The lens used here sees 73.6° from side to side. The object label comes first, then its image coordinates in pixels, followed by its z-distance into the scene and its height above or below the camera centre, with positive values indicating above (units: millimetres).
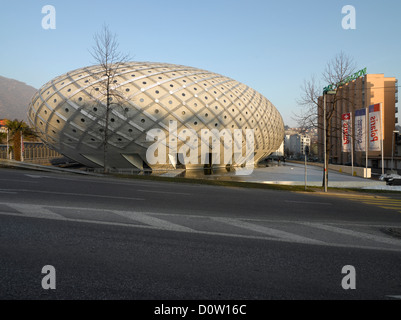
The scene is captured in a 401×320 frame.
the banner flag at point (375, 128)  33906 +3361
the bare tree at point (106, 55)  21047 +8021
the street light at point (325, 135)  16491 +1395
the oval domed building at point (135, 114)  33312 +5416
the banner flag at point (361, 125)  33528 +3890
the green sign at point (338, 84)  19452 +5110
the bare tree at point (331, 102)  19175 +3988
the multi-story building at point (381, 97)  65562 +14484
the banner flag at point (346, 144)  34169 +1332
